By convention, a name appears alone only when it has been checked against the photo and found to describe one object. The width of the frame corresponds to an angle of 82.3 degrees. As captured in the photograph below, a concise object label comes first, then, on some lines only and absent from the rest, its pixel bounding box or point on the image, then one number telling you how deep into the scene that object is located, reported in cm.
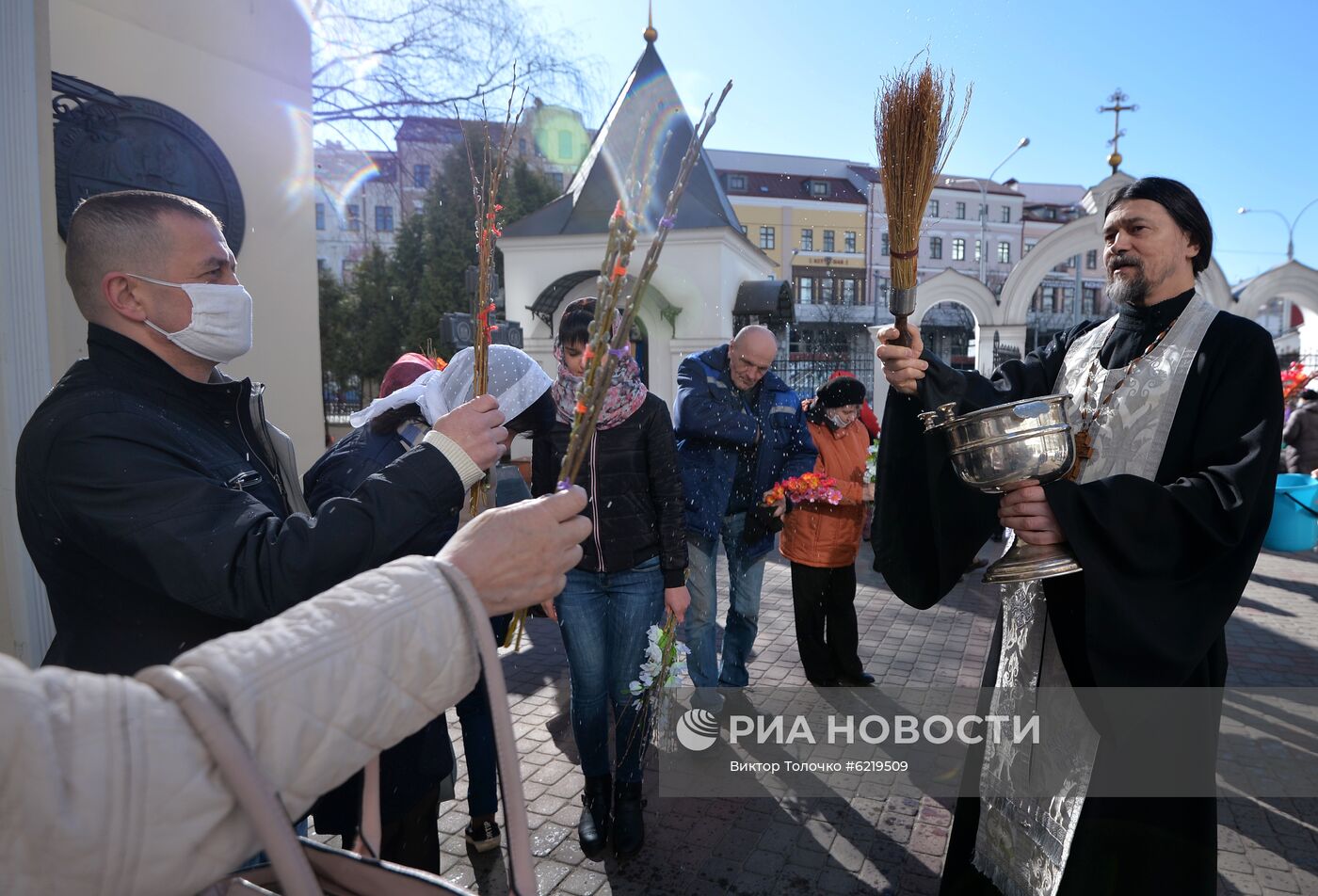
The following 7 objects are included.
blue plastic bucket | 754
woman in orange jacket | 489
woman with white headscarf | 208
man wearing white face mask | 149
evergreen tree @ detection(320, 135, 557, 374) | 2269
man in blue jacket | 458
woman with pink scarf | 333
